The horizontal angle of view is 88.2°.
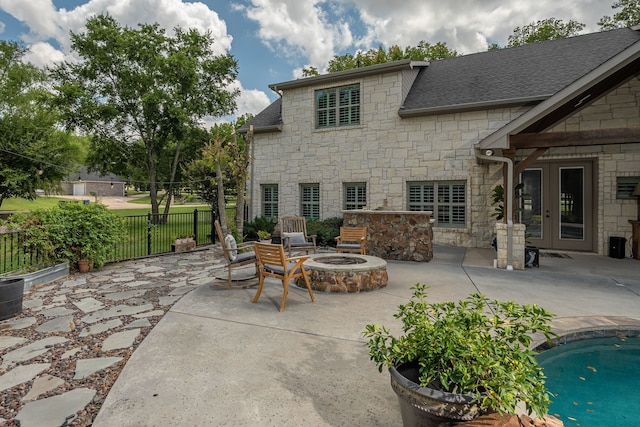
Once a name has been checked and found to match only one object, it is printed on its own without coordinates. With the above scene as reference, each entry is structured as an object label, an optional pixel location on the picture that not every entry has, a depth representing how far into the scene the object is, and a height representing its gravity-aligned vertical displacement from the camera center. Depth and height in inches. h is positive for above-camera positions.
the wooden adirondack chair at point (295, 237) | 303.3 -25.0
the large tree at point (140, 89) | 704.4 +275.2
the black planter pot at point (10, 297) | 171.8 -45.8
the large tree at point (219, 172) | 367.2 +54.5
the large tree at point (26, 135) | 700.7 +175.9
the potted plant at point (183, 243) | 393.7 -39.4
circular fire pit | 217.5 -43.9
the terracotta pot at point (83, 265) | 283.0 -46.5
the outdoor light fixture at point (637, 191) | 321.5 +19.4
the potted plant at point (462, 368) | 61.4 -32.4
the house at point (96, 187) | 2081.9 +158.8
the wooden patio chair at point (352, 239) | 308.6 -27.1
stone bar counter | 329.1 -23.3
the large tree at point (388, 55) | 781.3 +384.2
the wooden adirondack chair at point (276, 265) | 184.2 -31.6
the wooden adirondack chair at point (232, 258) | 229.8 -33.3
